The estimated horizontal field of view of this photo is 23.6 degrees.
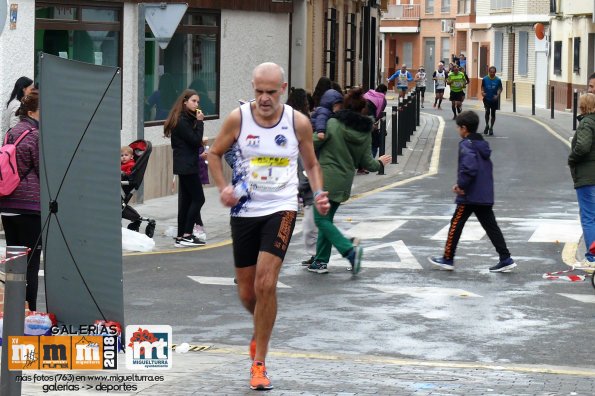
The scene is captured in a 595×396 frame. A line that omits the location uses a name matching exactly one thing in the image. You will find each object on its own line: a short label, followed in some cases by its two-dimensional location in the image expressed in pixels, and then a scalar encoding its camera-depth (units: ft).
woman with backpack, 30.42
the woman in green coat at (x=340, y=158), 42.47
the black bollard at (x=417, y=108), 123.69
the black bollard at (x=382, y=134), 86.28
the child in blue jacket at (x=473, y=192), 42.47
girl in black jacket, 49.11
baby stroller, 48.96
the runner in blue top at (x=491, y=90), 112.27
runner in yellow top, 135.95
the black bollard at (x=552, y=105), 144.27
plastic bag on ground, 47.19
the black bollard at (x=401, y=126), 92.73
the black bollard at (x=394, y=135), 86.28
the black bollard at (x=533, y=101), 158.14
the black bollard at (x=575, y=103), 115.70
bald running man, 25.63
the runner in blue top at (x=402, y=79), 179.78
